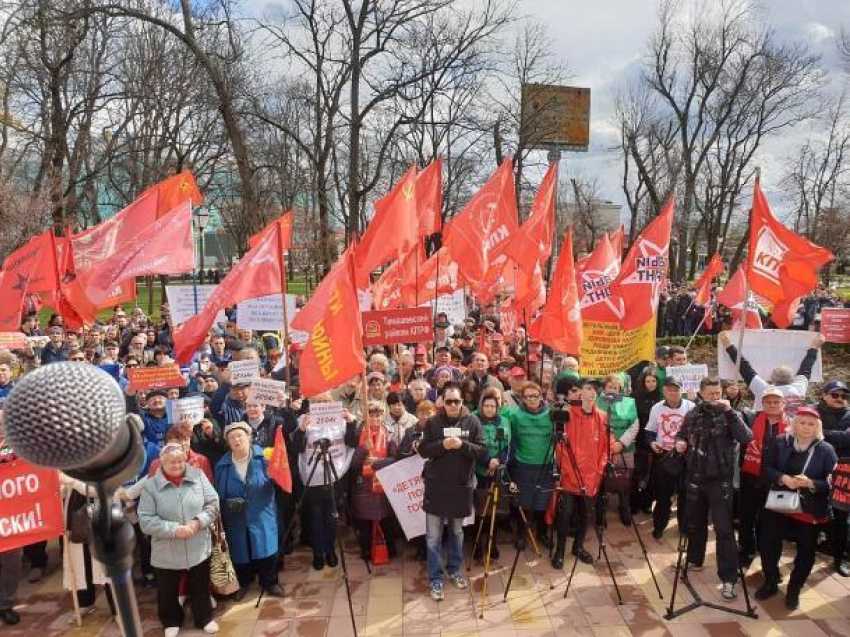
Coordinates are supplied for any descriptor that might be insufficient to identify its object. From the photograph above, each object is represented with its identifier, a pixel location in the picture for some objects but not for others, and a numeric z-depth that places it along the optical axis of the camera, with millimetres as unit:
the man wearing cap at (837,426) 5859
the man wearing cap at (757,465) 5781
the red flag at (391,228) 7980
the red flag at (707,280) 16234
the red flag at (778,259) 7401
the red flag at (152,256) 7375
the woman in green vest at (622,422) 6770
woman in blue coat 5602
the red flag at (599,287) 8555
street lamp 12889
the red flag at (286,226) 9556
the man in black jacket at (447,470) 5645
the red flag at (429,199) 9398
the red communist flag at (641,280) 8094
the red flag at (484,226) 8945
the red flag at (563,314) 8008
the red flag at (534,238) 8617
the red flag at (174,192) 9633
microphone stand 1346
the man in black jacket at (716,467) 5434
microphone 1151
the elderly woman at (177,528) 5027
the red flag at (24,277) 8812
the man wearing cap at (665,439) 6613
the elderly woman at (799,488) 5219
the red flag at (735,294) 12648
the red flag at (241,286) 6781
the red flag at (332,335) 5758
